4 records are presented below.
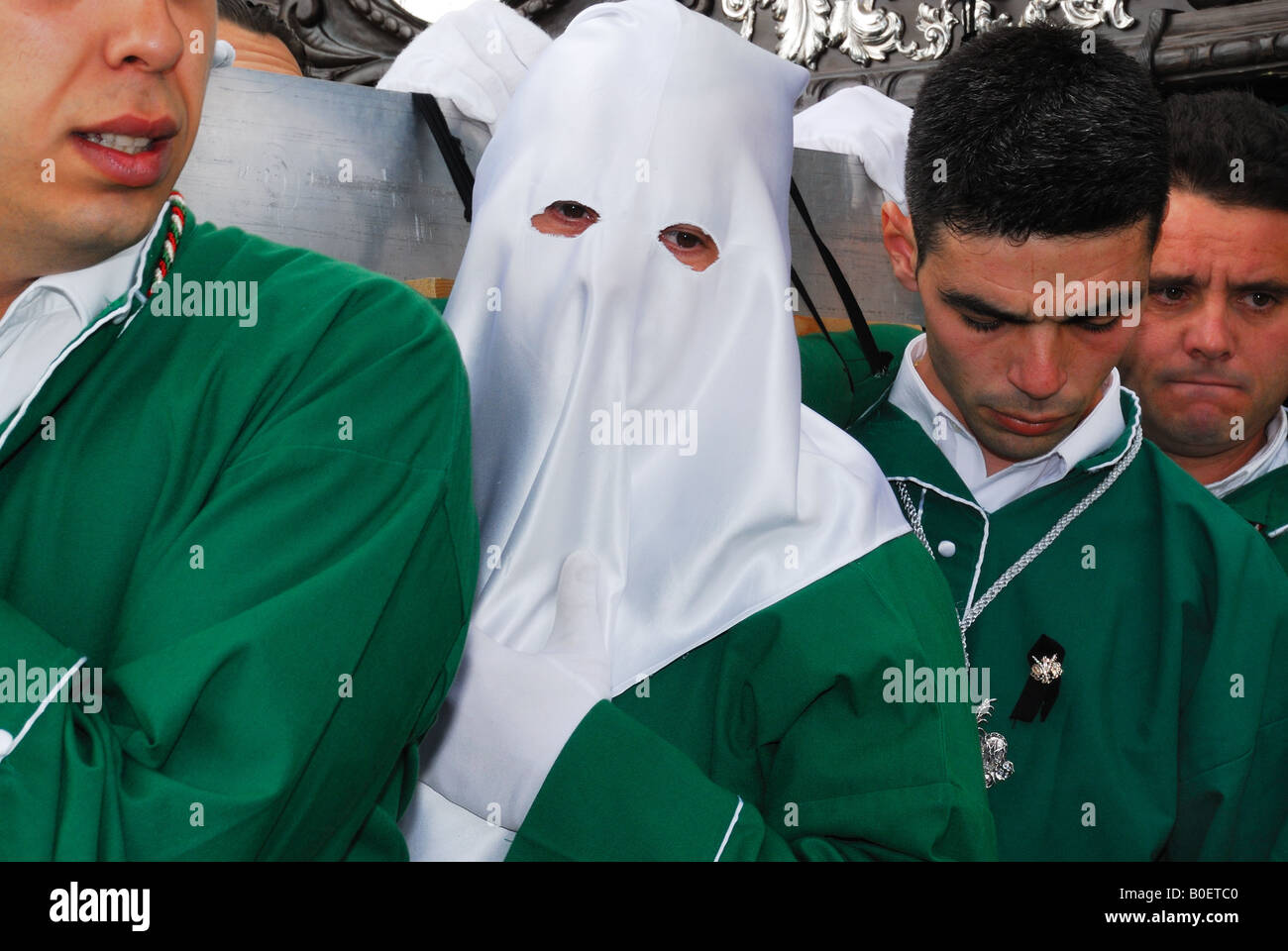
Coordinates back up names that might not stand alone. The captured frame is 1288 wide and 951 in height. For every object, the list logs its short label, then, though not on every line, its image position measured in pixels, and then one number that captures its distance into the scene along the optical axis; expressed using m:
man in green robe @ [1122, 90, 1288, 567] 1.69
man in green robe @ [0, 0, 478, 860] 0.87
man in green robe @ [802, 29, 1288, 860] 1.42
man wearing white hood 1.18
